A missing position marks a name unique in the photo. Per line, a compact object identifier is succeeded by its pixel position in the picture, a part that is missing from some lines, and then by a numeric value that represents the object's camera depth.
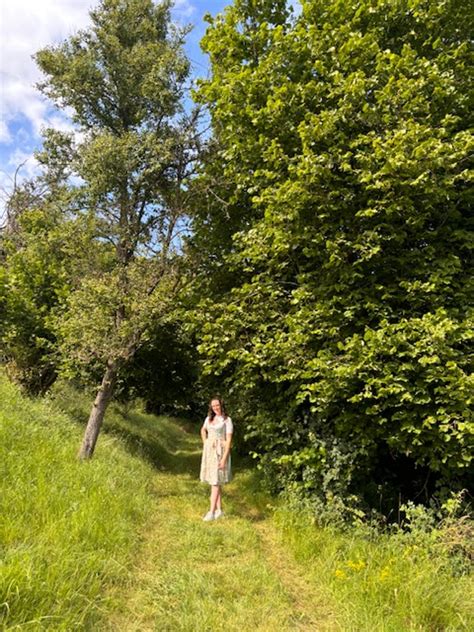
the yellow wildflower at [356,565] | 3.98
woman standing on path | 6.33
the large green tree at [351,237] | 5.41
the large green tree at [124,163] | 7.47
